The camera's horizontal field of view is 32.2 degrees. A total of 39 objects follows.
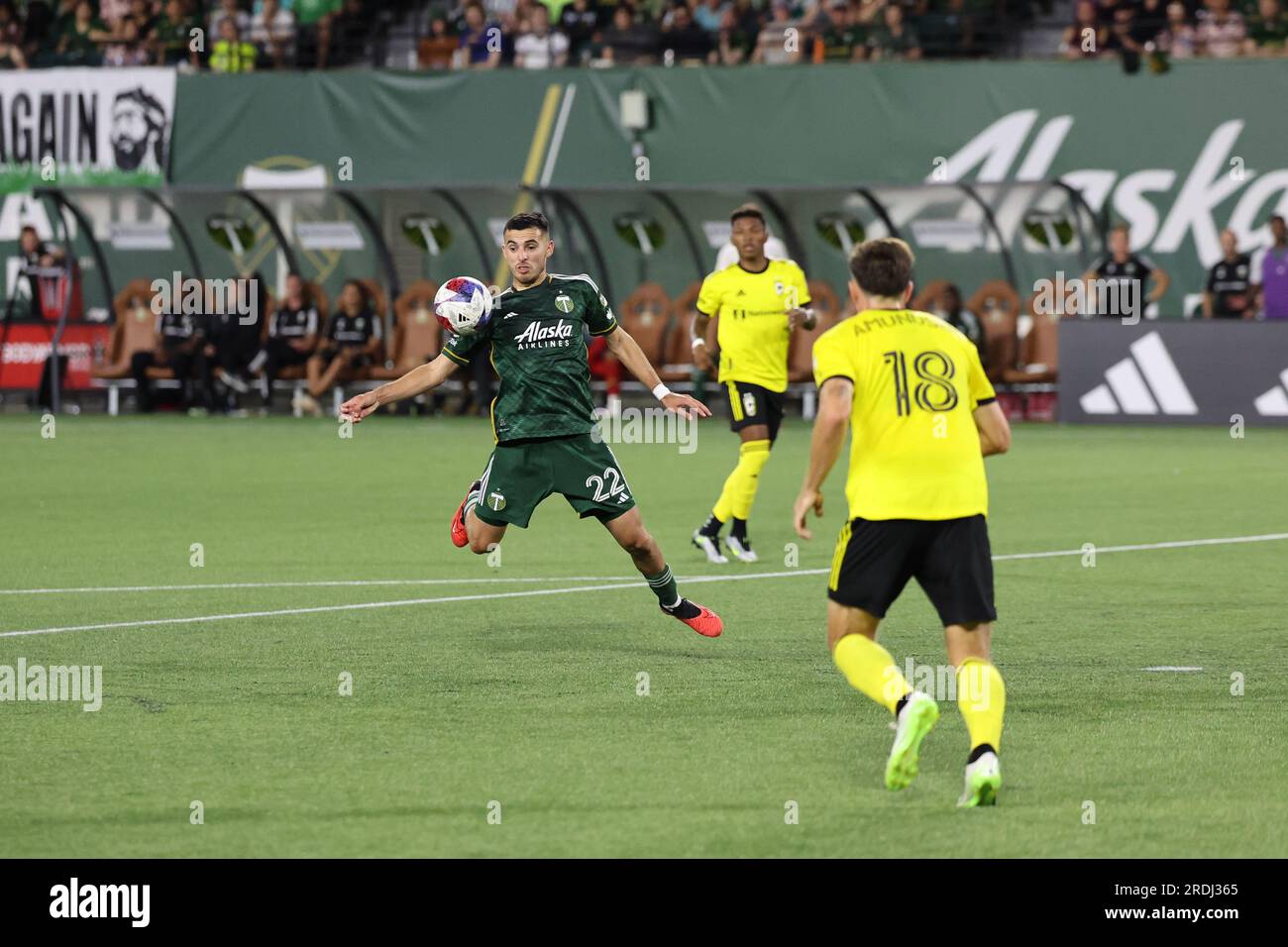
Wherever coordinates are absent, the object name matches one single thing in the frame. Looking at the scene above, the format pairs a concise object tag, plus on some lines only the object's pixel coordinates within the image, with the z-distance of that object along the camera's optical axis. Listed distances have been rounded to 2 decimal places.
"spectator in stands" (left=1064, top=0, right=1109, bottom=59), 30.38
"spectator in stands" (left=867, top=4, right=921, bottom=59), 31.55
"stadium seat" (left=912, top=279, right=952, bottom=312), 29.06
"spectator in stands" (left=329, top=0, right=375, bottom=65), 35.41
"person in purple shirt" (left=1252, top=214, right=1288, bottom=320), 27.05
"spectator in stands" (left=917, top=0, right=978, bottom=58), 31.56
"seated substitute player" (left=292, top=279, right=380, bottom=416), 30.34
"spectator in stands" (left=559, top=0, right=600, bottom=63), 33.53
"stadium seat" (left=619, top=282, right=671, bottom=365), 30.50
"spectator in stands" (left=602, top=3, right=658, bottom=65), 33.00
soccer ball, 10.53
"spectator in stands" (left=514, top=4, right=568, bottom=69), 33.28
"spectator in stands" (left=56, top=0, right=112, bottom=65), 35.12
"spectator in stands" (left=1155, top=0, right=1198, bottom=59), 29.88
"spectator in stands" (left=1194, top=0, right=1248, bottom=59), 29.78
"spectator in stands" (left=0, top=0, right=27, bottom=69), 34.88
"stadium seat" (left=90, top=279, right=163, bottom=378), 31.41
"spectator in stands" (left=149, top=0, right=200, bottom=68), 35.28
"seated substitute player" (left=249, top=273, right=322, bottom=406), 30.70
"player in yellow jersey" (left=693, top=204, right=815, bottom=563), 15.04
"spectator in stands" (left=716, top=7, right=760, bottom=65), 32.41
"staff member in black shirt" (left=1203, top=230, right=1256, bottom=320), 27.69
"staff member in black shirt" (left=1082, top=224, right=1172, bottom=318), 27.69
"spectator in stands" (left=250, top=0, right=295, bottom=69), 34.75
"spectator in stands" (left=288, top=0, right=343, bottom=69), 34.88
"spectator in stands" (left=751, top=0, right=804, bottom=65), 32.06
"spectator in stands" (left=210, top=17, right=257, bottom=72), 34.38
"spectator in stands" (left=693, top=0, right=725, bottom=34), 33.41
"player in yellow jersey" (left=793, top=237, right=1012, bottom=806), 7.31
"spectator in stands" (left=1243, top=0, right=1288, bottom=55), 29.66
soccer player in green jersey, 10.70
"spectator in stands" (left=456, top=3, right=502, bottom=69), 33.12
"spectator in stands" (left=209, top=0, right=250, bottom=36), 35.00
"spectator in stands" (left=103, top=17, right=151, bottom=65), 35.12
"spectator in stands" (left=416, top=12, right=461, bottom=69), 33.94
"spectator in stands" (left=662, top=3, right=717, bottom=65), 32.62
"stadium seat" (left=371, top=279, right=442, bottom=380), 30.69
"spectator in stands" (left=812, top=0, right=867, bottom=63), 31.80
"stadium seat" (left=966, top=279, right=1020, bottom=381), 28.91
